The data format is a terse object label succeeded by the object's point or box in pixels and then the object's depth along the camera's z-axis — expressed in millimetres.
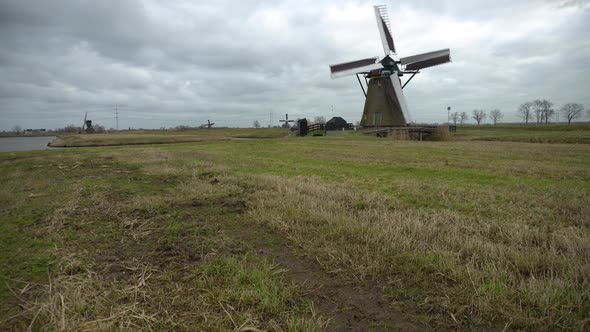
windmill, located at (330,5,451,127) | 42219
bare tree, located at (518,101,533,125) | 145500
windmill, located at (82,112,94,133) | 116100
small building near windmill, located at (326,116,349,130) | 78012
